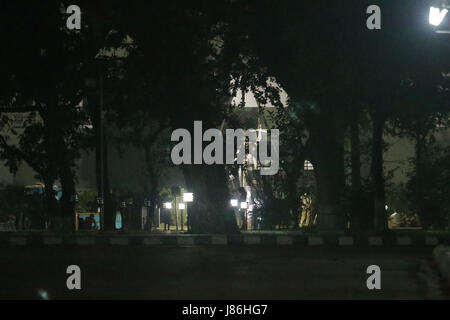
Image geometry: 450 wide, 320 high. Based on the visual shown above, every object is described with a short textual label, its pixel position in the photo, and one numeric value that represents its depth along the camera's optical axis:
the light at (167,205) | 62.28
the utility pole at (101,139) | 36.80
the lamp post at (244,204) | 52.84
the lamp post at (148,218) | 55.03
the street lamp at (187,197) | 46.71
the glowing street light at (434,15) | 36.01
